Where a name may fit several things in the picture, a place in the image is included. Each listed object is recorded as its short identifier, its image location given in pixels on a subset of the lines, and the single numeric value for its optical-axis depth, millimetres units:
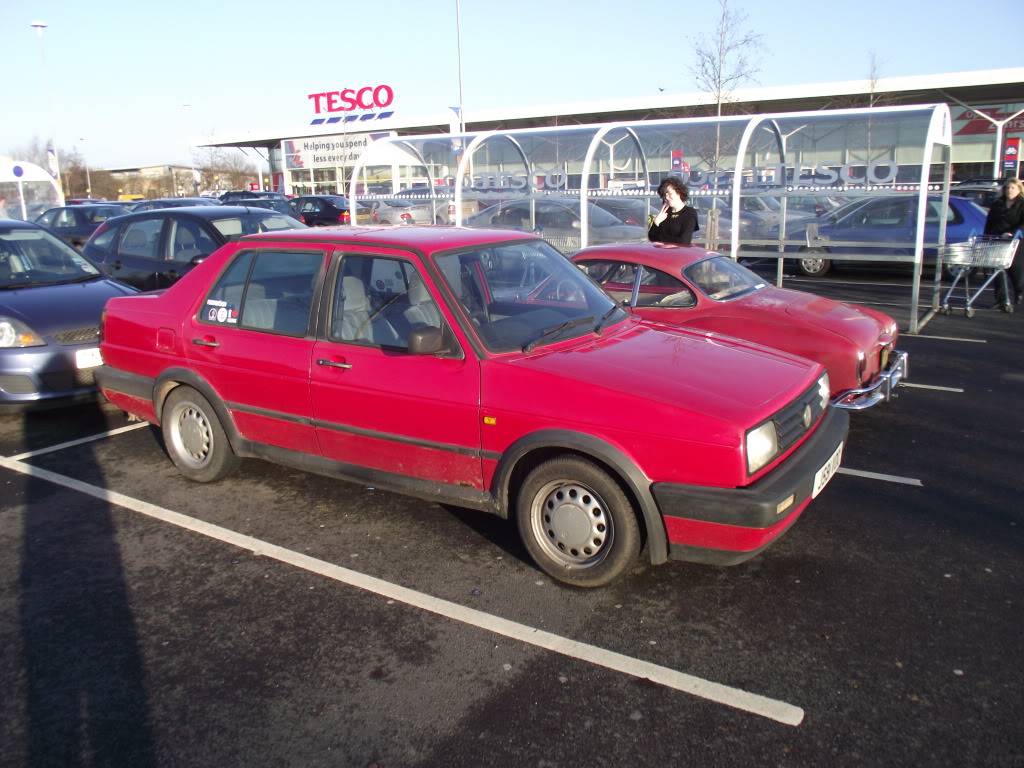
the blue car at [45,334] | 6496
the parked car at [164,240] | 9656
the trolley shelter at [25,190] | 19625
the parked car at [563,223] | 13695
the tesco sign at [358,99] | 49812
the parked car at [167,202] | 19069
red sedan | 3586
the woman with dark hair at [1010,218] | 11586
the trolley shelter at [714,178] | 11984
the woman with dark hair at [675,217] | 8555
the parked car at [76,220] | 17938
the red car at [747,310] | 6195
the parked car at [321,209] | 29094
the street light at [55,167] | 26516
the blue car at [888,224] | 13938
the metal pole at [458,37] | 28922
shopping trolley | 10930
